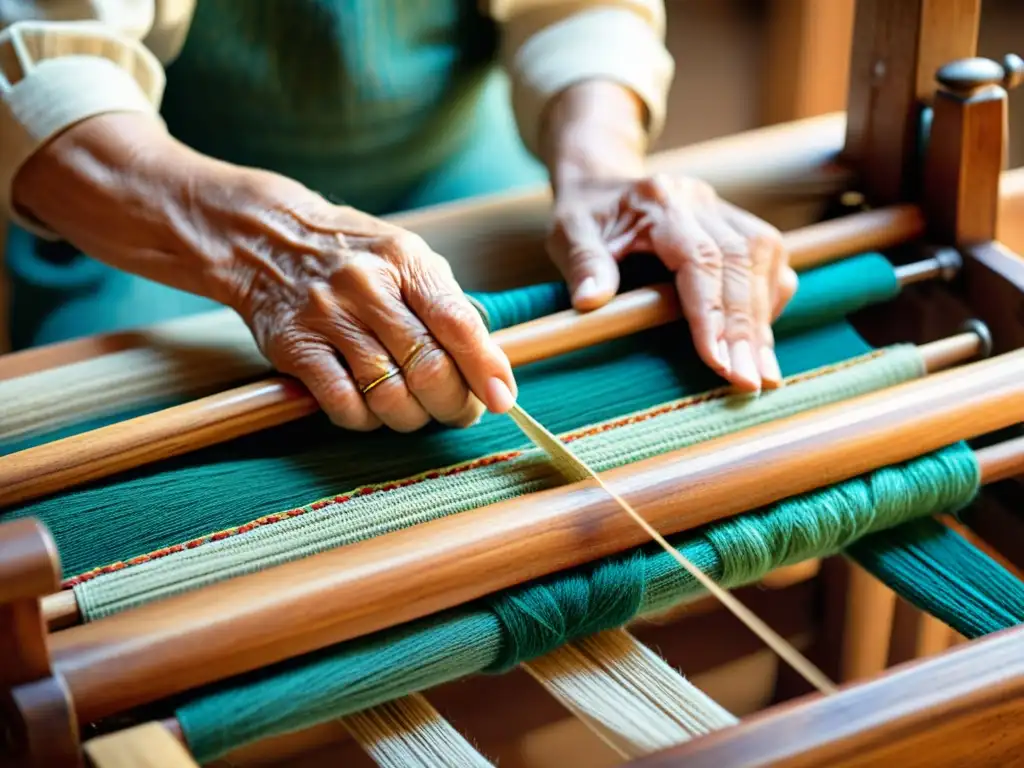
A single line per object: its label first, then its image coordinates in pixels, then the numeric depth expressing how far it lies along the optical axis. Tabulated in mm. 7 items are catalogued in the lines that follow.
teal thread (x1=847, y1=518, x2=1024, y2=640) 742
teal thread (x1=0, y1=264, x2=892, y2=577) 680
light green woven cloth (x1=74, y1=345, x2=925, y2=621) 632
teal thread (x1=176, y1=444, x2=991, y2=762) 591
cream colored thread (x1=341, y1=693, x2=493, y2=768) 625
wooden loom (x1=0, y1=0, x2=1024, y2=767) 547
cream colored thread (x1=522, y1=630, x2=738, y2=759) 604
